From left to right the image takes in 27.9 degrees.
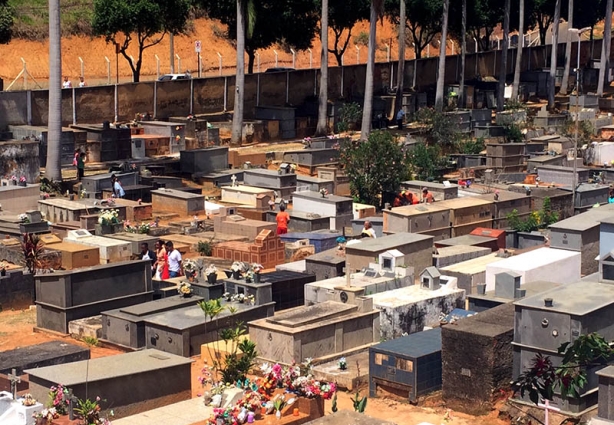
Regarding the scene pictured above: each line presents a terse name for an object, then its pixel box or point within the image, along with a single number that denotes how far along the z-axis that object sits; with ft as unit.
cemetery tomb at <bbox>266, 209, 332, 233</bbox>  121.19
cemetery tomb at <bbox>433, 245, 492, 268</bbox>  105.08
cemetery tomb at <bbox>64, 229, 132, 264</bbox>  106.22
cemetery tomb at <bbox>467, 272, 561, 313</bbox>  89.61
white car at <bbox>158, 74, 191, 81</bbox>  201.11
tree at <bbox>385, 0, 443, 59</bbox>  235.20
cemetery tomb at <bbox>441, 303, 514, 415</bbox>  78.23
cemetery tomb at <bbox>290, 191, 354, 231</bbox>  123.54
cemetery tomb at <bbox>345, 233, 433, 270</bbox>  100.01
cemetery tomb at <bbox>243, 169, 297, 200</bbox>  136.67
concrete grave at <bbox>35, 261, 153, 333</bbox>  91.61
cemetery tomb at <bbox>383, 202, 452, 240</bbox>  115.14
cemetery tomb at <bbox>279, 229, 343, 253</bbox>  115.24
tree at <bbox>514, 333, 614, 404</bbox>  50.65
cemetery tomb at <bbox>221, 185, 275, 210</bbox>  129.49
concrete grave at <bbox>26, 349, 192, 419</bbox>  69.67
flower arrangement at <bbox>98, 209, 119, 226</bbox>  113.80
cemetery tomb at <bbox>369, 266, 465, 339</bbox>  88.33
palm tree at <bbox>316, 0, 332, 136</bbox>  185.47
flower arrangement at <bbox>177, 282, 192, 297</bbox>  92.02
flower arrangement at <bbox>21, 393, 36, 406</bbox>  63.05
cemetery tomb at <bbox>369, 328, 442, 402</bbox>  79.61
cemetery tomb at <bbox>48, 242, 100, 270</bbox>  103.45
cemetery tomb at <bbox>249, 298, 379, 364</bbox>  82.84
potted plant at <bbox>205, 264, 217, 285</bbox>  92.73
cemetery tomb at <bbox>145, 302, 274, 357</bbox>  84.94
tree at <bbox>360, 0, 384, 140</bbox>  176.14
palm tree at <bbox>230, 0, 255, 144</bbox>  173.58
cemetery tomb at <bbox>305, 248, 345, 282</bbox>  100.53
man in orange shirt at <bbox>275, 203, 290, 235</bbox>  119.24
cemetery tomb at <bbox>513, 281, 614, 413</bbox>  75.82
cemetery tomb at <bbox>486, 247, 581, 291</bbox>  96.63
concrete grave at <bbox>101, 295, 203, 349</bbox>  87.04
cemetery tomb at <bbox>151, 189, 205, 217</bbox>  130.11
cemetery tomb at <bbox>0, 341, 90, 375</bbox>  77.10
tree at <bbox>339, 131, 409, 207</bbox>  138.51
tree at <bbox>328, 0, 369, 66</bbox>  216.95
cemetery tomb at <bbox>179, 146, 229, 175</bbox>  149.59
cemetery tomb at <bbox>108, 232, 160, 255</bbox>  108.47
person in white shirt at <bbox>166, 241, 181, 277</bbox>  103.50
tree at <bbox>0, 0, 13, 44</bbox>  167.94
